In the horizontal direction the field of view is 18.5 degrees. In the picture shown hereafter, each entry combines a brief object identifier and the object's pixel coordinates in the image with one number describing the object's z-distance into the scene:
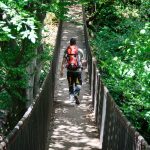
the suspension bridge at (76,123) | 6.01
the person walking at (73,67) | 11.74
